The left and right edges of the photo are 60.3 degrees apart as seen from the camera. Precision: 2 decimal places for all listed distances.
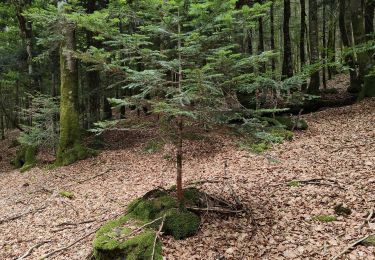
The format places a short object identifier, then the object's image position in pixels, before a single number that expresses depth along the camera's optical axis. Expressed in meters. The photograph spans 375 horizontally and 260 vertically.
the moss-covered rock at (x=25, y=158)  14.09
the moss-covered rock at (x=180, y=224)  5.51
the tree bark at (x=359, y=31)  12.98
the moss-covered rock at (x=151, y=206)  5.94
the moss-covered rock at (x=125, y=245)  4.98
